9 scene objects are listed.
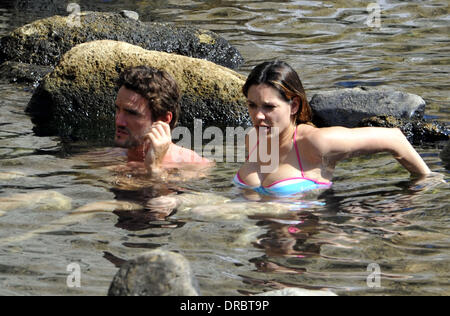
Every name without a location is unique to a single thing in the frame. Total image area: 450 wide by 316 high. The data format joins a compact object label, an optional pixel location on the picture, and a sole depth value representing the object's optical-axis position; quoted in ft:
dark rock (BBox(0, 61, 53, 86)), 69.00
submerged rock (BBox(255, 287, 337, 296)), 24.59
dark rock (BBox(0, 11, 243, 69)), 74.02
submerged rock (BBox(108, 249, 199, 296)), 24.00
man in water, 42.73
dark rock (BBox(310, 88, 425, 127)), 54.54
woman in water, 38.42
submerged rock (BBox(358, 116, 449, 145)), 52.37
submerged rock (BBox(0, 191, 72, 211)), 38.63
